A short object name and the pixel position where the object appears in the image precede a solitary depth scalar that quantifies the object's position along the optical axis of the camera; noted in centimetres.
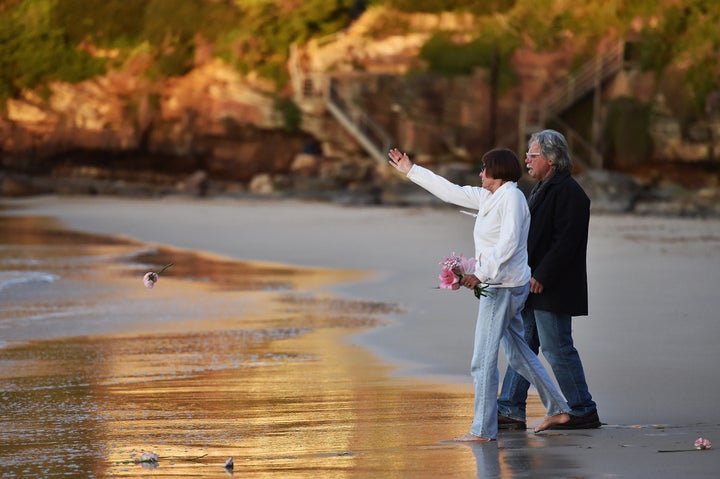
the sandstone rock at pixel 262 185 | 8475
